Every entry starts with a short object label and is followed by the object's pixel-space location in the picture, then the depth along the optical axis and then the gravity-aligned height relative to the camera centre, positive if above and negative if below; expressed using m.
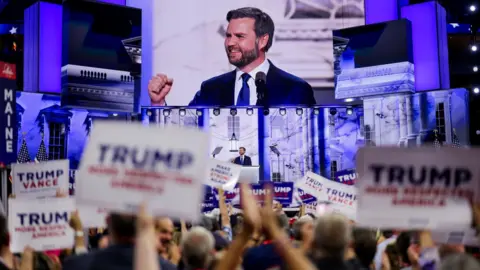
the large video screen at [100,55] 24.20 +4.38
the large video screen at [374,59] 24.41 +4.05
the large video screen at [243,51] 25.95 +4.72
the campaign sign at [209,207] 18.33 -0.90
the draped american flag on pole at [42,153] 23.22 +0.81
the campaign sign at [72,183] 14.04 -0.16
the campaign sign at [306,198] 15.26 -0.58
